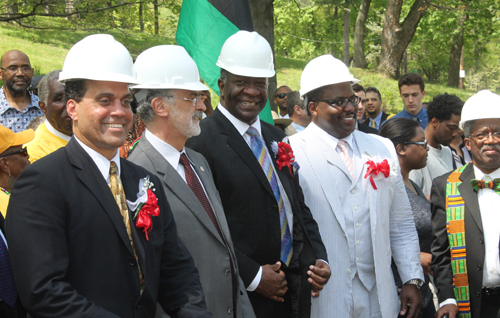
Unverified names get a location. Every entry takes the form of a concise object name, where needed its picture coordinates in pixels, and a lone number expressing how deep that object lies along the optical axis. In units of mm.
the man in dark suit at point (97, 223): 1922
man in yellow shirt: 3975
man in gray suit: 2730
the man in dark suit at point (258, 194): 3119
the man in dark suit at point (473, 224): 3471
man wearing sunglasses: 9336
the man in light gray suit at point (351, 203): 3484
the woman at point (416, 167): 4090
